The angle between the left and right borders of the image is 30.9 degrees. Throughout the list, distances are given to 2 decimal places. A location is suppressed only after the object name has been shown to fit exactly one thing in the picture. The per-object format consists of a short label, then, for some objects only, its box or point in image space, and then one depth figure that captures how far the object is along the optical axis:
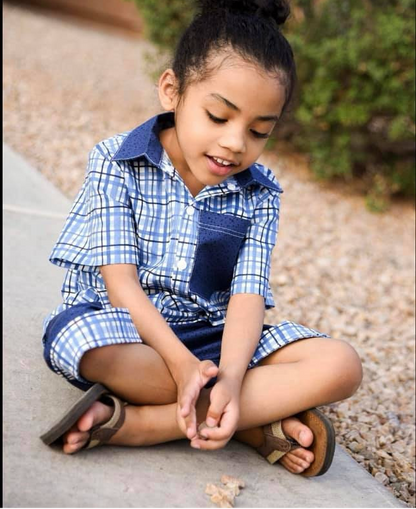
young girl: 2.02
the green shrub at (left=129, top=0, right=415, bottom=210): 4.76
